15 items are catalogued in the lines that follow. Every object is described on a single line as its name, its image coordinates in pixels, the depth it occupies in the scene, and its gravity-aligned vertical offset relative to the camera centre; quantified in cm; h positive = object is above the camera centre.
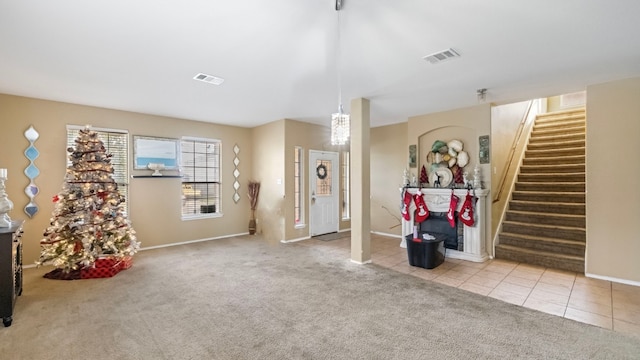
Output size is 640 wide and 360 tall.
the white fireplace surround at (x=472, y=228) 466 -88
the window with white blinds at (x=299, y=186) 627 -19
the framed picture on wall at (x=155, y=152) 533 +54
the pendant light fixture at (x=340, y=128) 288 +50
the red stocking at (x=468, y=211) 467 -59
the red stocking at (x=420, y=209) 518 -61
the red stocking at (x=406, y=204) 539 -53
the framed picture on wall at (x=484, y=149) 477 +45
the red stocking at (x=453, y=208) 484 -56
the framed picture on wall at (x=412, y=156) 568 +41
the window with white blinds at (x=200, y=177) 601 +4
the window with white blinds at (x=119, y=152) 507 +50
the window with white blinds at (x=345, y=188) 727 -29
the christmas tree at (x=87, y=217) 386 -53
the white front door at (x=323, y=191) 648 -34
